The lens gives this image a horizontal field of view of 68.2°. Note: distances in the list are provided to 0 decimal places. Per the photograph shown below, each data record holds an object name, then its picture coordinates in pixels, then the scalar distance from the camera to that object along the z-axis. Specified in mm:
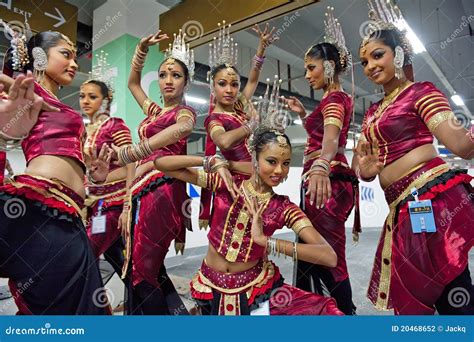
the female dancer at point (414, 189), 1199
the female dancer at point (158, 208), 1828
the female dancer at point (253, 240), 1268
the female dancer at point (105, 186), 2152
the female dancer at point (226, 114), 1768
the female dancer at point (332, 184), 1771
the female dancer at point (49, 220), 1145
